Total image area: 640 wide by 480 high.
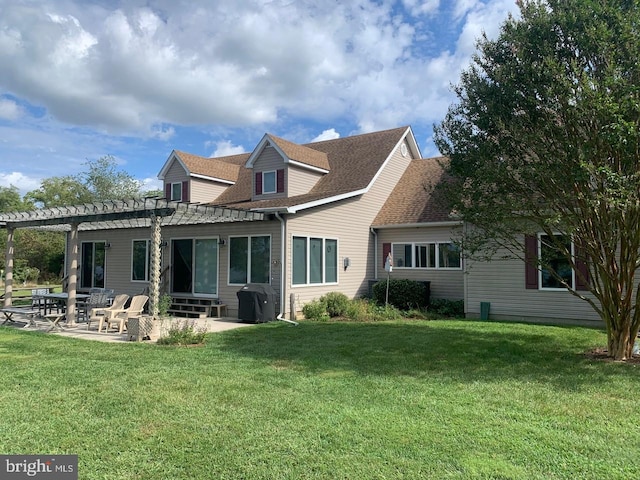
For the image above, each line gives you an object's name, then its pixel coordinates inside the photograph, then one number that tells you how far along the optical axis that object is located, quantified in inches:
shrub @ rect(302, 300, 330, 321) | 524.5
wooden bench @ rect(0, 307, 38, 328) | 468.8
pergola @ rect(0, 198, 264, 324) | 399.5
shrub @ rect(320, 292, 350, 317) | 553.9
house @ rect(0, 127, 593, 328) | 501.7
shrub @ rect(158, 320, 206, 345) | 359.3
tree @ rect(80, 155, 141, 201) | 1604.3
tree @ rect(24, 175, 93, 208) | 1840.9
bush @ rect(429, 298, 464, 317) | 564.9
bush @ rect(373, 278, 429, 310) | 590.6
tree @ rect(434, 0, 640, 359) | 268.7
